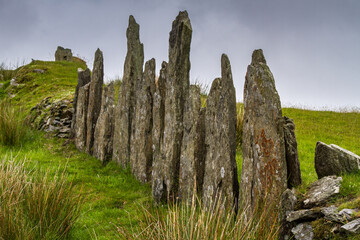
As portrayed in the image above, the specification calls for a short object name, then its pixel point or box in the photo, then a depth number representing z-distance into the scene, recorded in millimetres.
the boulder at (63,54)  23312
